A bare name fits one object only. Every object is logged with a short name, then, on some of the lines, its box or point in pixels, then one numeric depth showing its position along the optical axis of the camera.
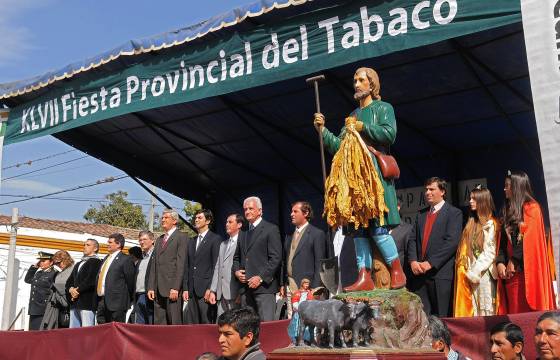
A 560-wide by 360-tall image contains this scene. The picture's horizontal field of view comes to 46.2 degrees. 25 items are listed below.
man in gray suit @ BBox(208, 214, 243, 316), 7.00
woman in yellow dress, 5.61
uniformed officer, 9.63
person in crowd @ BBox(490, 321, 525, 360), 4.04
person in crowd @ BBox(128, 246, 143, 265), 9.14
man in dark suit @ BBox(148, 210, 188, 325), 7.50
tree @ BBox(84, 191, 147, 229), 37.91
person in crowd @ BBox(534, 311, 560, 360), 3.69
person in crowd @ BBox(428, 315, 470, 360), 4.30
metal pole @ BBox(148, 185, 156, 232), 29.62
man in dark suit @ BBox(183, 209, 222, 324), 7.36
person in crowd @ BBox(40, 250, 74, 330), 8.77
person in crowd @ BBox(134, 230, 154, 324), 8.01
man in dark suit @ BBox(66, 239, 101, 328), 8.29
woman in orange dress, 5.11
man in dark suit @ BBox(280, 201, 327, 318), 6.65
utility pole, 11.33
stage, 4.88
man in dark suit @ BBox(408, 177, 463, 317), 5.92
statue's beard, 4.46
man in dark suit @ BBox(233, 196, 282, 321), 6.75
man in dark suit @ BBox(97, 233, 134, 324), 7.97
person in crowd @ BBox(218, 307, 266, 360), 4.24
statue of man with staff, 4.12
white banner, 4.59
